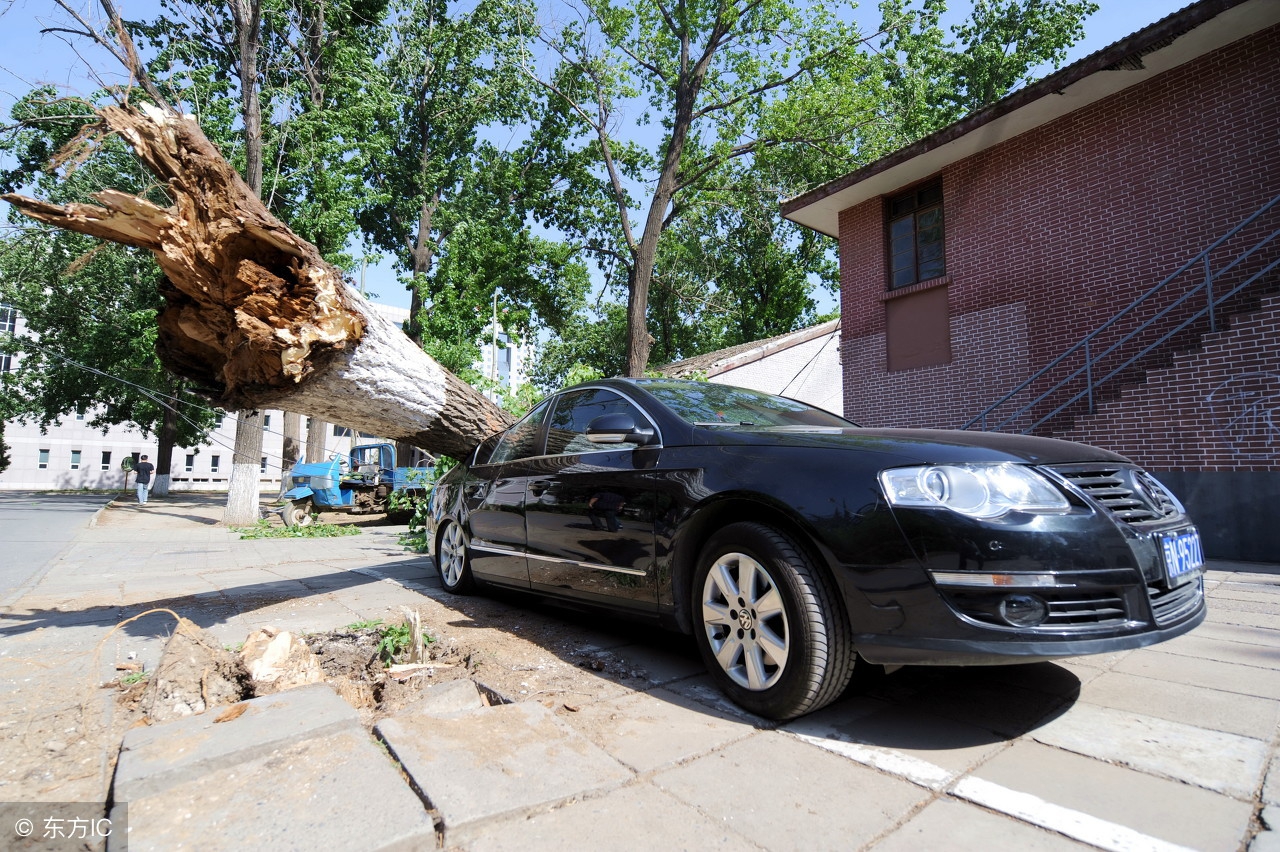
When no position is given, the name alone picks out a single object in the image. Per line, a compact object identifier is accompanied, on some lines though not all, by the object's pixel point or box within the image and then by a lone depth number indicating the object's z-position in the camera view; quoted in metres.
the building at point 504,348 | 20.89
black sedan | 2.19
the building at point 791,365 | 18.14
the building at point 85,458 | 47.19
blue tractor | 13.62
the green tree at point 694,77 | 13.64
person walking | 22.25
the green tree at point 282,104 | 13.50
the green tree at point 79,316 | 15.72
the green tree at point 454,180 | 18.72
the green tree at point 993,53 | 20.62
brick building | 7.01
